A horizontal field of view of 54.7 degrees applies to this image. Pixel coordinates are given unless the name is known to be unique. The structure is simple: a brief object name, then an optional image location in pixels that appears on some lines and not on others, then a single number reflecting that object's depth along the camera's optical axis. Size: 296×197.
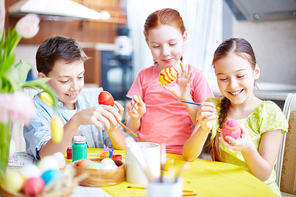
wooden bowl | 0.83
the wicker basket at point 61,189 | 0.57
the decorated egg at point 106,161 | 0.90
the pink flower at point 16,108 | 0.54
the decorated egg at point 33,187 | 0.58
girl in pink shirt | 1.45
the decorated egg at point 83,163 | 0.88
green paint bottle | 1.05
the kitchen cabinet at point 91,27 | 4.60
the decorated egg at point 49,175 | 0.64
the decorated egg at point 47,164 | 0.69
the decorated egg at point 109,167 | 0.86
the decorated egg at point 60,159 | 0.95
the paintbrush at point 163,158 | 0.59
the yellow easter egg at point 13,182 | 0.59
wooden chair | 1.38
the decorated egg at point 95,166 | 0.84
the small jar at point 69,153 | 1.18
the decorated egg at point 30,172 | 0.62
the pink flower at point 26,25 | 0.66
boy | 1.19
